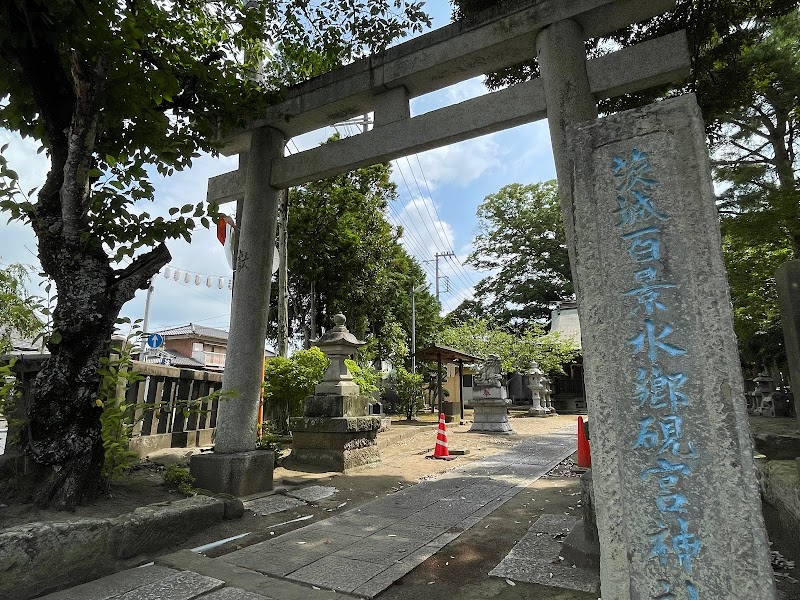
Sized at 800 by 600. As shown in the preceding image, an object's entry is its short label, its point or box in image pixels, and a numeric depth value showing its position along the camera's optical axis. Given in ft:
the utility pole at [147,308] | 78.29
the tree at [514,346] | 72.69
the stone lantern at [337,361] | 25.61
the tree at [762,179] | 21.88
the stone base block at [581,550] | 10.93
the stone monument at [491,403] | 48.01
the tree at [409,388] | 58.23
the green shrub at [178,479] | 15.20
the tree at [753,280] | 25.45
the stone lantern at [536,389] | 73.64
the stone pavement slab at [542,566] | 10.31
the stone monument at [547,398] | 78.79
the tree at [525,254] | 100.63
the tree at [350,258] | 57.47
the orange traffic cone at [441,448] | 29.73
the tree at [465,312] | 109.35
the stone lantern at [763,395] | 45.83
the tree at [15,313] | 13.71
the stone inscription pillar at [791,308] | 11.03
